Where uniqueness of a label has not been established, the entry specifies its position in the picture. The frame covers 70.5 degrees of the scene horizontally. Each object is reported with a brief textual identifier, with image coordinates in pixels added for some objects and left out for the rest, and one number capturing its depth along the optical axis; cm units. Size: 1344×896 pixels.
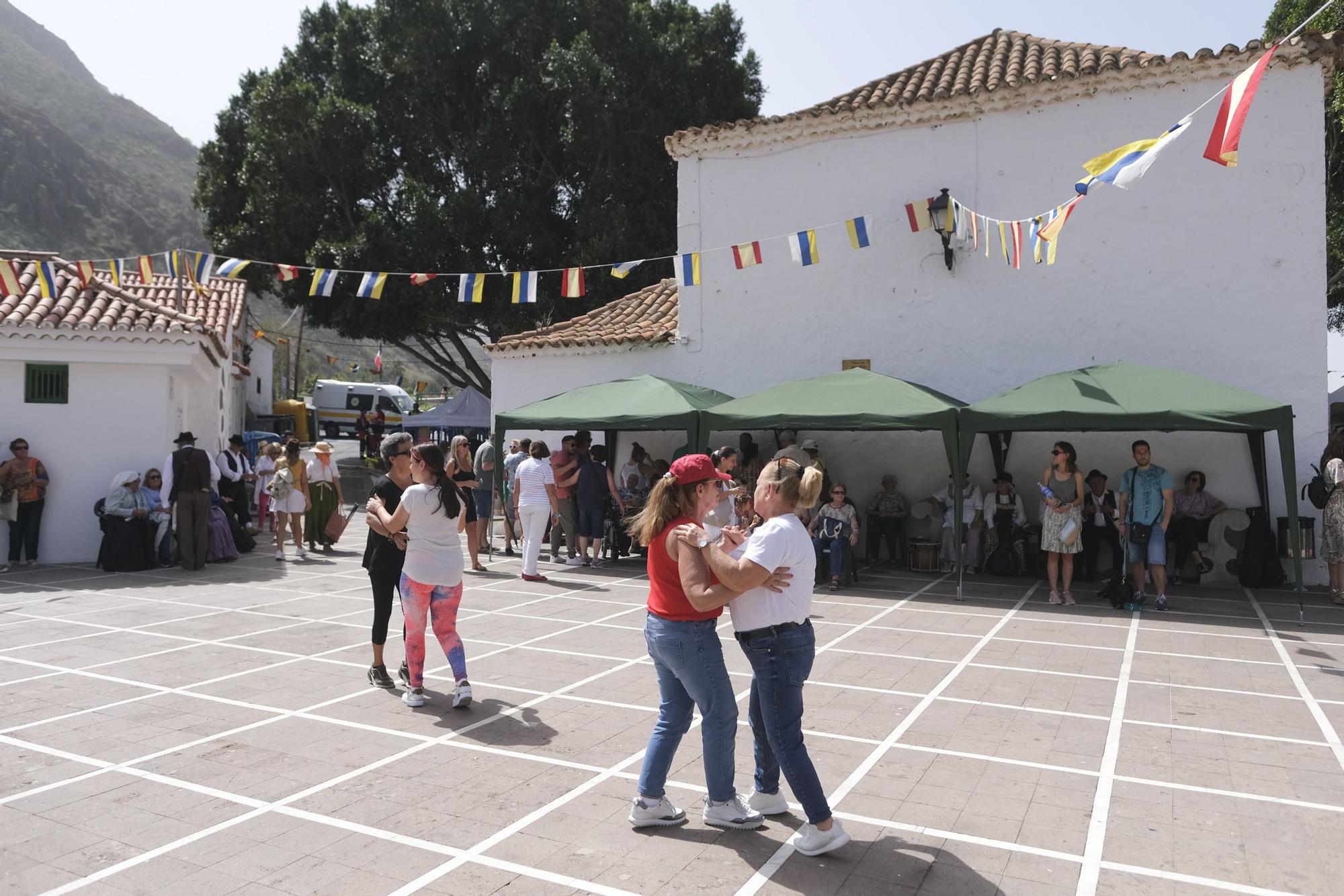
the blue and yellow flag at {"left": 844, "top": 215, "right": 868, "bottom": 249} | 1283
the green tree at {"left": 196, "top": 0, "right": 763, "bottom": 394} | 2316
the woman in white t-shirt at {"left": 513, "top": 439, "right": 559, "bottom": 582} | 1130
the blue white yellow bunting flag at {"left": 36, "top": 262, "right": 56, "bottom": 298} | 1323
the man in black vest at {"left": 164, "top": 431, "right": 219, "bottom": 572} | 1231
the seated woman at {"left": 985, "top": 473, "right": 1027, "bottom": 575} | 1208
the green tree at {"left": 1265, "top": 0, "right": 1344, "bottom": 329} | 1621
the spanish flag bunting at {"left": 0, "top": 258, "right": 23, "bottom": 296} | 1243
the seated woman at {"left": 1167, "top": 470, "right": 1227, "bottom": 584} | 1132
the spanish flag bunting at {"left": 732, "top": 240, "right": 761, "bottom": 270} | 1325
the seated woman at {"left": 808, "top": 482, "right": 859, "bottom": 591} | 1129
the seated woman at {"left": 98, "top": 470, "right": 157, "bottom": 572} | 1216
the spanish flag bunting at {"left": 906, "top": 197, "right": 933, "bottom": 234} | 1311
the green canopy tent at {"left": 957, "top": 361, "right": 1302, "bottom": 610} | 954
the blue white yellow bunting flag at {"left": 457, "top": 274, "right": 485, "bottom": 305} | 1338
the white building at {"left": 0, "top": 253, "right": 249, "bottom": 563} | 1262
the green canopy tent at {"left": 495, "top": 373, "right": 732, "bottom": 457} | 1253
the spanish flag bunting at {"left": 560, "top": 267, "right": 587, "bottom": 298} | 1388
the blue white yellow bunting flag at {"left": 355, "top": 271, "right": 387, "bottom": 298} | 1348
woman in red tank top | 392
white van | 4200
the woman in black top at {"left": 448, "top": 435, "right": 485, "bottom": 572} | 1212
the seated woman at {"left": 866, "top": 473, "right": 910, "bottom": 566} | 1311
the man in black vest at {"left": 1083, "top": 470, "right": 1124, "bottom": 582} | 1104
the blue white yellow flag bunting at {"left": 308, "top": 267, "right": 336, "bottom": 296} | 1415
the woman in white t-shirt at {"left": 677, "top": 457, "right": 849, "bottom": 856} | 378
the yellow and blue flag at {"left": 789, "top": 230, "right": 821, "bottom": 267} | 1291
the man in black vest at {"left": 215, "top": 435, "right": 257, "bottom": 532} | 1431
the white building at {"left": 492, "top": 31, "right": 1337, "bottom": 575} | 1151
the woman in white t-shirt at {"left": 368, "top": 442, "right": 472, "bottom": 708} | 597
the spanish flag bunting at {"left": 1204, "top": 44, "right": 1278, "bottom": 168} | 655
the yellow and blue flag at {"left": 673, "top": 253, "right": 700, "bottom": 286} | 1388
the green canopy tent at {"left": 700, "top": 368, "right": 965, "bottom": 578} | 1088
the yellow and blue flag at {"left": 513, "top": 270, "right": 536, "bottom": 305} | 1338
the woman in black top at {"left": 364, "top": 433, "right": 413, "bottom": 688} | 642
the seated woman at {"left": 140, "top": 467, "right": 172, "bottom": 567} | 1266
